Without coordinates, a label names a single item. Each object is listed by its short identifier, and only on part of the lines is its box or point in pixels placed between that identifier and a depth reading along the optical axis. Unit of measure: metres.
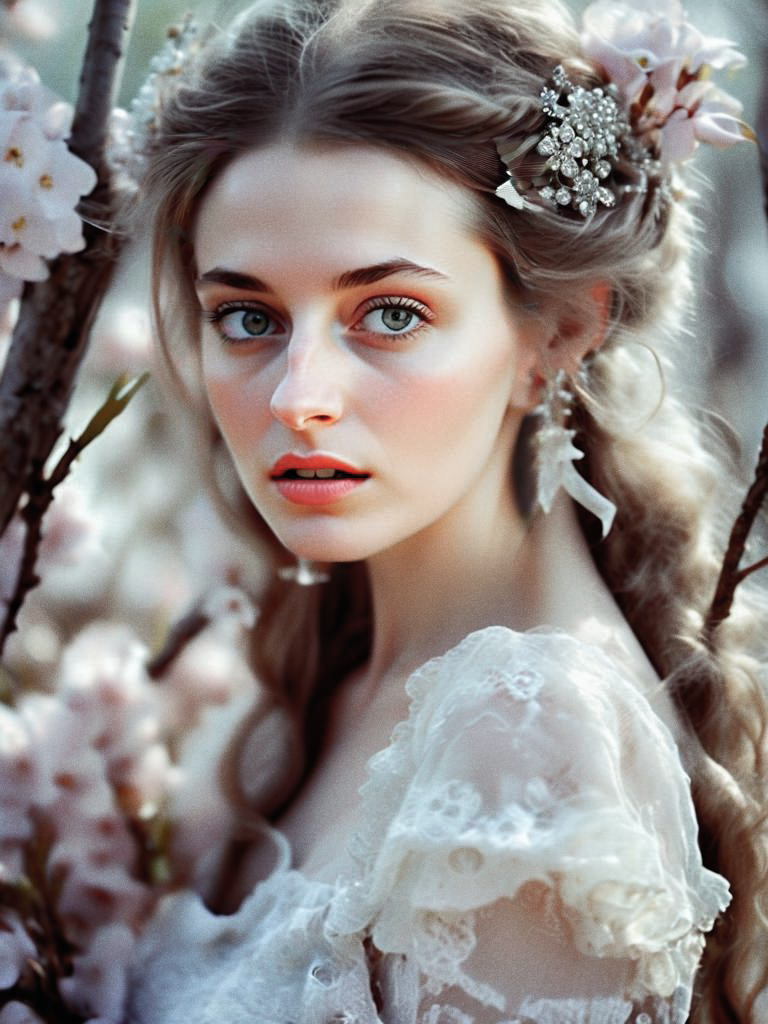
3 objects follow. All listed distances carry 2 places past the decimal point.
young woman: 1.03
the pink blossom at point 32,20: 1.60
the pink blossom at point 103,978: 1.48
